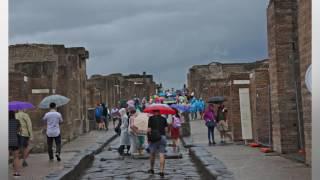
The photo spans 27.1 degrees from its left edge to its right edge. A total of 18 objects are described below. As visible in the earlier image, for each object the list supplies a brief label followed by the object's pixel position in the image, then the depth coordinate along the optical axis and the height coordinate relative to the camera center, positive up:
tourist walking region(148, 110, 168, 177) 15.02 -0.31
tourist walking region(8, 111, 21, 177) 13.90 -0.32
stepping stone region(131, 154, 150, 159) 19.62 -0.99
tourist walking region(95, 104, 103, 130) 34.06 +0.42
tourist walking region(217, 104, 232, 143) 22.61 +0.00
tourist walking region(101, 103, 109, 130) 34.25 +0.36
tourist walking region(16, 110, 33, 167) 15.78 -0.14
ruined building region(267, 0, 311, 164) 16.97 +1.08
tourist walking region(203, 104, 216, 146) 22.33 +0.01
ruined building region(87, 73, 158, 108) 41.49 +2.83
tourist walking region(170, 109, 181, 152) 20.97 -0.24
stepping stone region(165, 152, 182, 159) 19.69 -1.02
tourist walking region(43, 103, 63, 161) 17.70 -0.07
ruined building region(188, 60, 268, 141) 22.62 +1.83
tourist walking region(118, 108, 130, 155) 19.42 -0.17
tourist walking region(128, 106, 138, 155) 18.28 -0.28
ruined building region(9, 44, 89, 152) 21.98 +1.70
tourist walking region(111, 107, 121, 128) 34.47 +0.34
